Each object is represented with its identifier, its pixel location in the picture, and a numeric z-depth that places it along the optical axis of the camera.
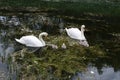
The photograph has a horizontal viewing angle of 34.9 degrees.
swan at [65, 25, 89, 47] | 8.75
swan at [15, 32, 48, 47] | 7.79
